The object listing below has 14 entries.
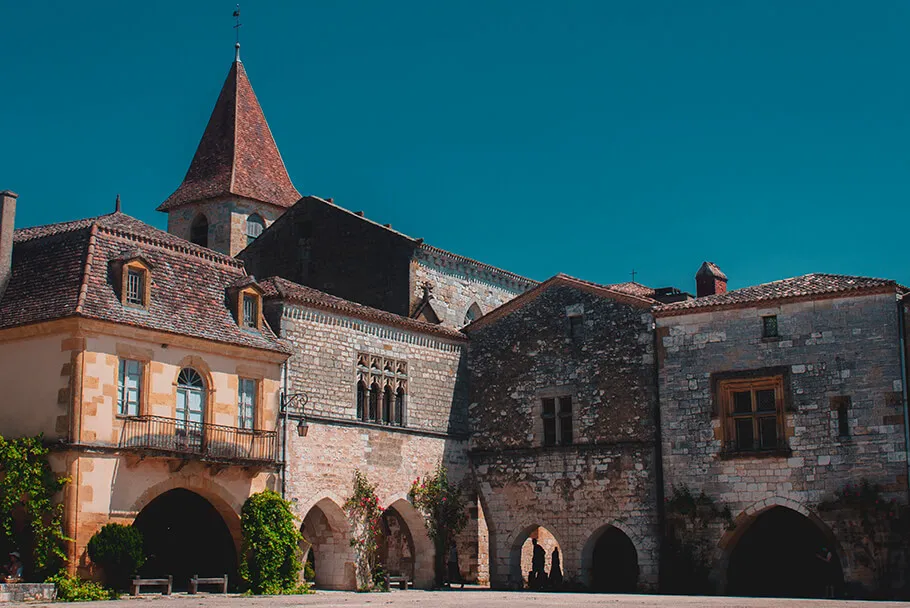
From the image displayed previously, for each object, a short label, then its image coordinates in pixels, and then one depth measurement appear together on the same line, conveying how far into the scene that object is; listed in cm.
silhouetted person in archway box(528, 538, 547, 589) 3547
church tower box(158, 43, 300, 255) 4572
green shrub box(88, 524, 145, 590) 2552
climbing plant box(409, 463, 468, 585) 3459
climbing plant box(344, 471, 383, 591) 3219
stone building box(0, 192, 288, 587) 2620
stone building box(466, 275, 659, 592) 3347
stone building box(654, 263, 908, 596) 3028
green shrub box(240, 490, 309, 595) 2878
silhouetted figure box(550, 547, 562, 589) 3506
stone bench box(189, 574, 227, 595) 2773
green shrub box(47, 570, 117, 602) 2486
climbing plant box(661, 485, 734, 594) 3178
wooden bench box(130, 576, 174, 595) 2608
